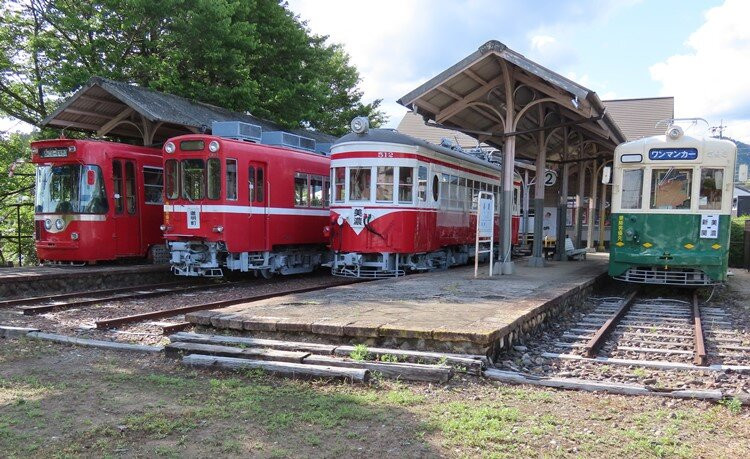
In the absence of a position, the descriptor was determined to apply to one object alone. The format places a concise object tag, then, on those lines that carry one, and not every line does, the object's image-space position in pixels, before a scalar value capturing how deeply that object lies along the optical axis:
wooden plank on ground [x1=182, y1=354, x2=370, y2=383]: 5.15
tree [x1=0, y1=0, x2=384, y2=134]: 18.98
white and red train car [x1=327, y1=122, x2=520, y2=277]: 12.60
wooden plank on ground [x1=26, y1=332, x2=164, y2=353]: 6.52
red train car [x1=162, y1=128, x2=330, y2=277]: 11.89
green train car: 11.05
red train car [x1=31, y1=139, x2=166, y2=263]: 12.86
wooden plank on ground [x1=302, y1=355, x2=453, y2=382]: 5.14
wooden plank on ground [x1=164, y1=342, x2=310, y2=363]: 5.61
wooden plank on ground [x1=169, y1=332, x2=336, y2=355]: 5.86
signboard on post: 11.70
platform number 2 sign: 17.42
